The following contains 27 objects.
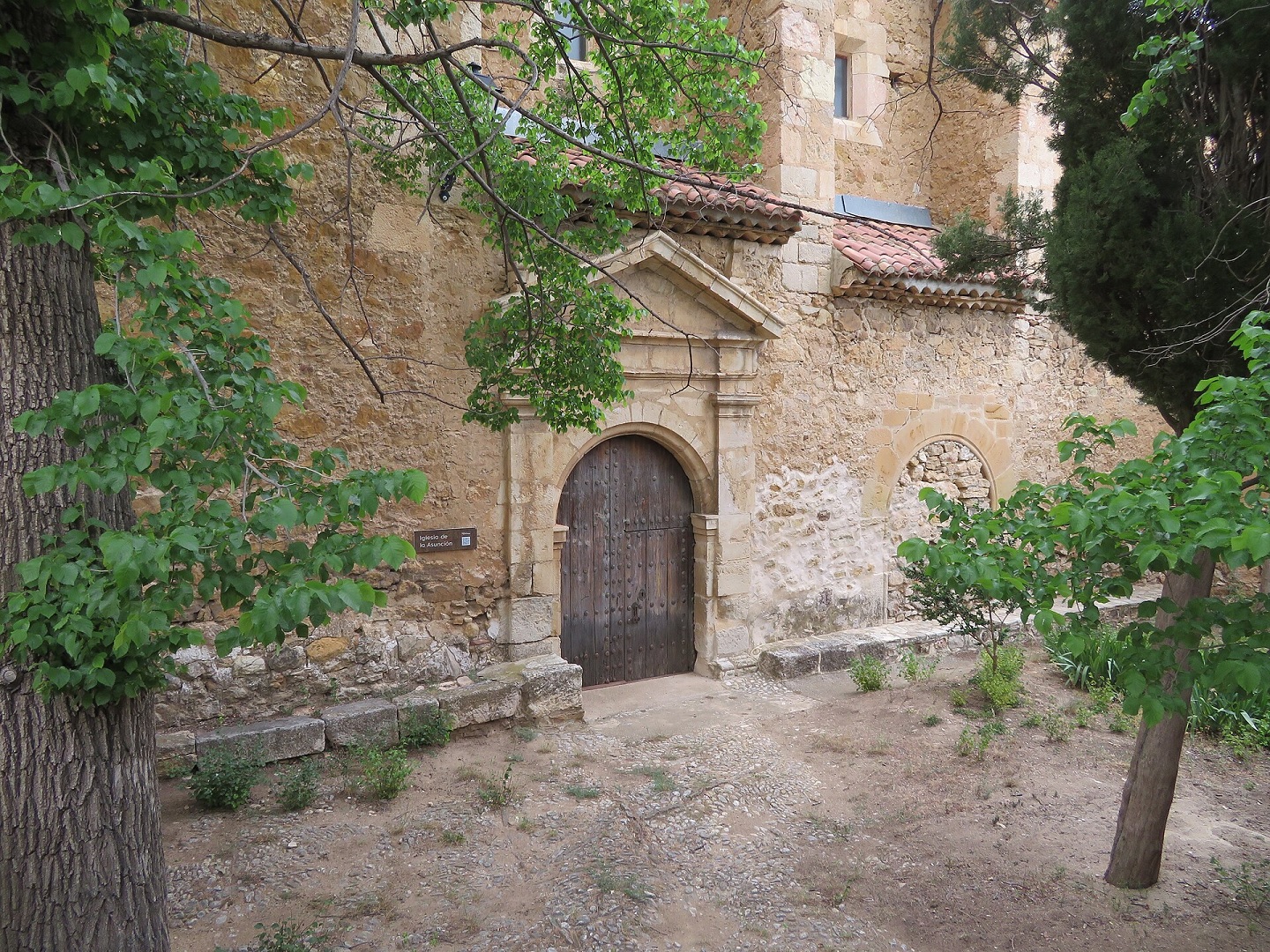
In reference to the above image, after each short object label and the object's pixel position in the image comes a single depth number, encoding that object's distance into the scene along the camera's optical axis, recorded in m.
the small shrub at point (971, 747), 5.21
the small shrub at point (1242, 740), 5.34
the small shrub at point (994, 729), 5.47
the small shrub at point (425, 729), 5.00
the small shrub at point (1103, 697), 6.01
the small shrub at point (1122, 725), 5.65
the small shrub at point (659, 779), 4.80
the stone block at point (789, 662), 6.74
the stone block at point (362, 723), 4.82
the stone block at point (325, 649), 5.08
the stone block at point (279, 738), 4.49
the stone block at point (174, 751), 4.36
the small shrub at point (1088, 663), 6.43
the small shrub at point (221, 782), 4.18
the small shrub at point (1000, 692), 6.04
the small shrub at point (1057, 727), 5.49
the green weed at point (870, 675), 6.51
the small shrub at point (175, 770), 4.35
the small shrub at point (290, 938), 3.12
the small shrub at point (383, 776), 4.46
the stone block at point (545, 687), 5.50
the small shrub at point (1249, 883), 3.62
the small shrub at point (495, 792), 4.47
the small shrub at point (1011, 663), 6.46
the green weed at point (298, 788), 4.29
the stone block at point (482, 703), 5.20
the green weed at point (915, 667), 6.71
